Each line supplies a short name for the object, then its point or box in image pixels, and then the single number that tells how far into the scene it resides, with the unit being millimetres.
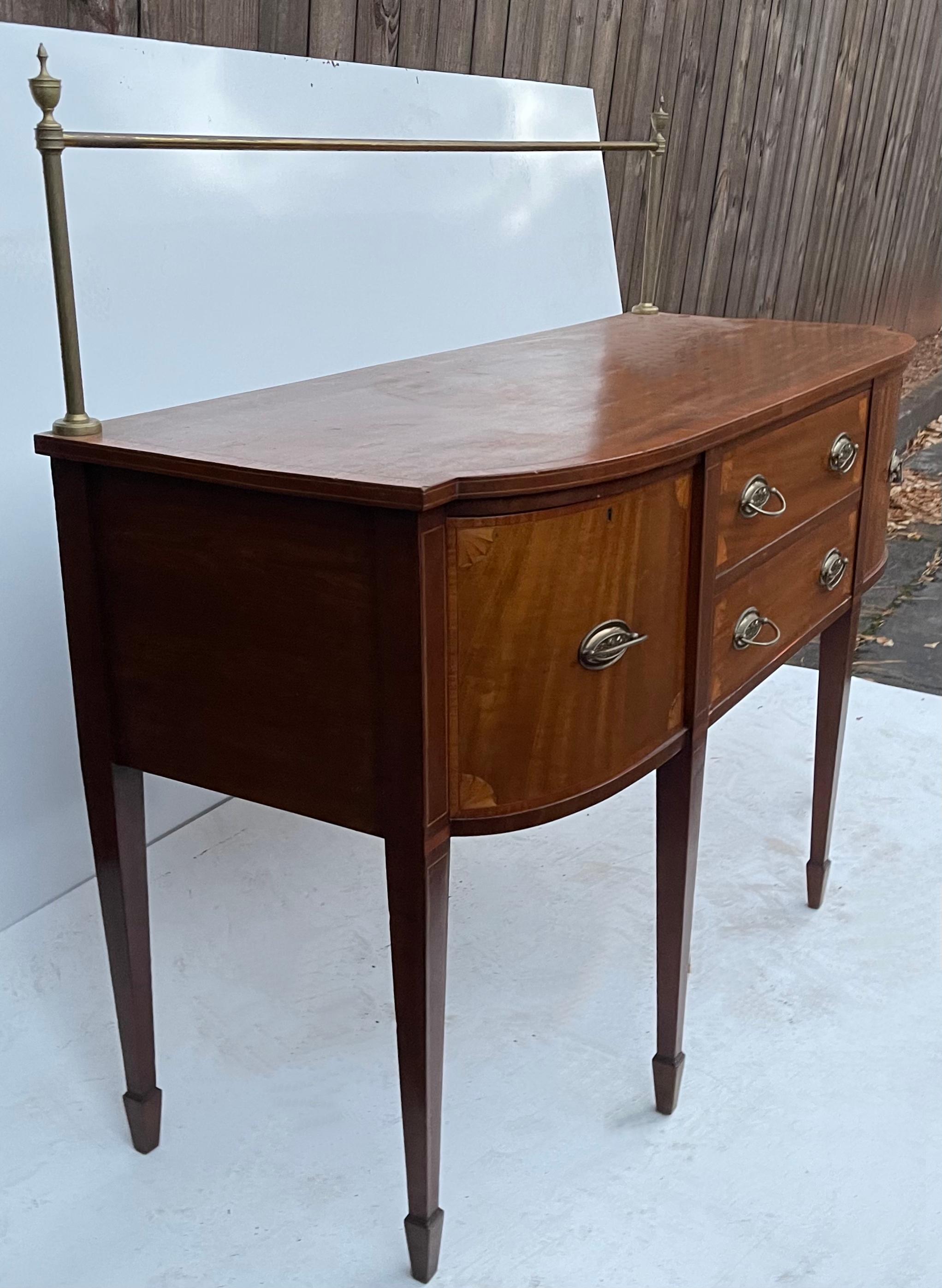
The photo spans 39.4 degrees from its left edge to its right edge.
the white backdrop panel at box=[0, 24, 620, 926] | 1898
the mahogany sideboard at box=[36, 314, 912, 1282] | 1204
